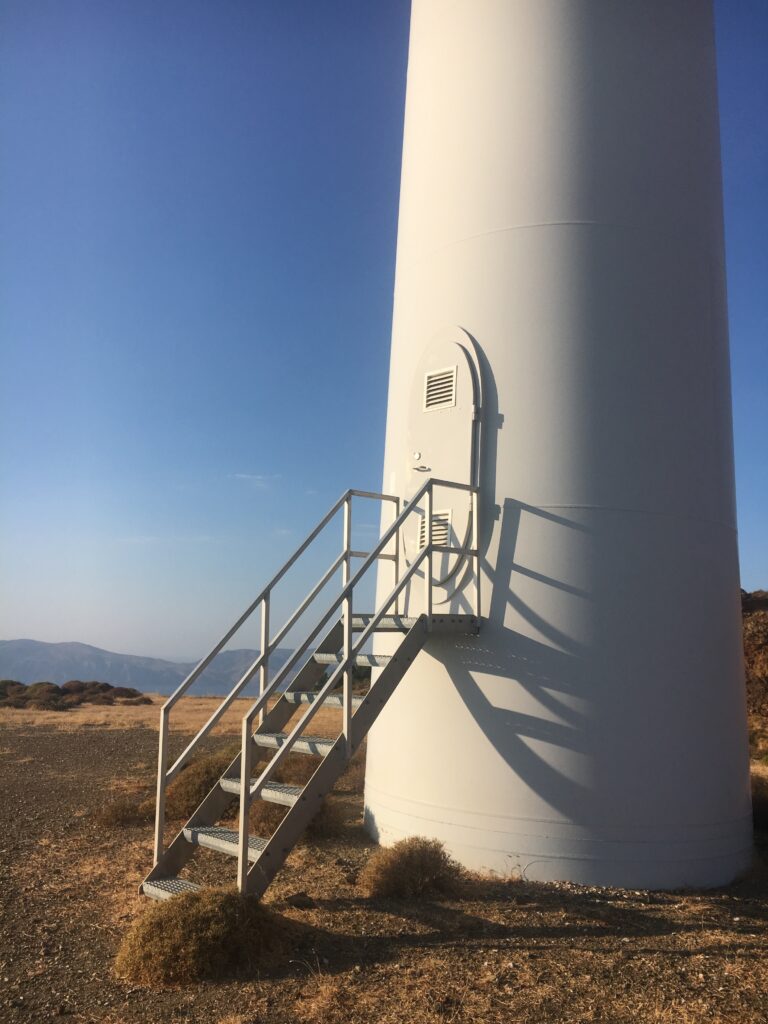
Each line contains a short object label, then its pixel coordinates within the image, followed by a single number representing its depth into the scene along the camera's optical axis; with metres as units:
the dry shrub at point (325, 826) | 9.84
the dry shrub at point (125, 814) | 10.75
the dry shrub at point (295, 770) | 12.91
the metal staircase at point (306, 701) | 6.89
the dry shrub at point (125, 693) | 35.25
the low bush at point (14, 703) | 29.62
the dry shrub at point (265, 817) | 10.04
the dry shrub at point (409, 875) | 7.70
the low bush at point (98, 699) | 32.62
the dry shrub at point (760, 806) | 10.41
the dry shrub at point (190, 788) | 11.88
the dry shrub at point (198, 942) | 5.88
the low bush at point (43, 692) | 32.06
